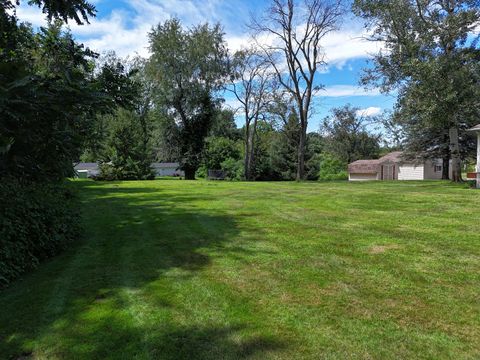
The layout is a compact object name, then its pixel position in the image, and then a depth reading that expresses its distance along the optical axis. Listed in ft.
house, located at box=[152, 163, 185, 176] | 230.48
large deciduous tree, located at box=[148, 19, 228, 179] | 109.19
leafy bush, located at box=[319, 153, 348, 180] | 153.73
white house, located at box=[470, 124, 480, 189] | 53.57
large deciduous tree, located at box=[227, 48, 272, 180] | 118.52
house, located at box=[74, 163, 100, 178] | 218.59
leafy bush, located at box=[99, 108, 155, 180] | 100.68
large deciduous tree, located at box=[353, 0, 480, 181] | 55.52
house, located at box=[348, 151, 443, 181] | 137.08
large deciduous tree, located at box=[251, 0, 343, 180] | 87.40
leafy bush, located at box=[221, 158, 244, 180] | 125.90
